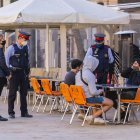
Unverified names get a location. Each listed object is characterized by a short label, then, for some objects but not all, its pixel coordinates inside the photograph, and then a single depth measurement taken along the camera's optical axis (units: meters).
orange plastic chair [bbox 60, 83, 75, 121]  18.66
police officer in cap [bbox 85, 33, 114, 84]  20.33
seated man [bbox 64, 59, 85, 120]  19.75
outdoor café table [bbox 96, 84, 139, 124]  17.77
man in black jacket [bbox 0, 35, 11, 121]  19.20
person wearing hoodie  17.67
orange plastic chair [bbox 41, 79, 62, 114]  22.22
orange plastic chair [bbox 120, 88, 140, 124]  18.46
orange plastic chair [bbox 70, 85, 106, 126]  17.61
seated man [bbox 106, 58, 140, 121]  18.81
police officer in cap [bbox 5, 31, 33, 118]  20.25
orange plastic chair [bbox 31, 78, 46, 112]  22.84
